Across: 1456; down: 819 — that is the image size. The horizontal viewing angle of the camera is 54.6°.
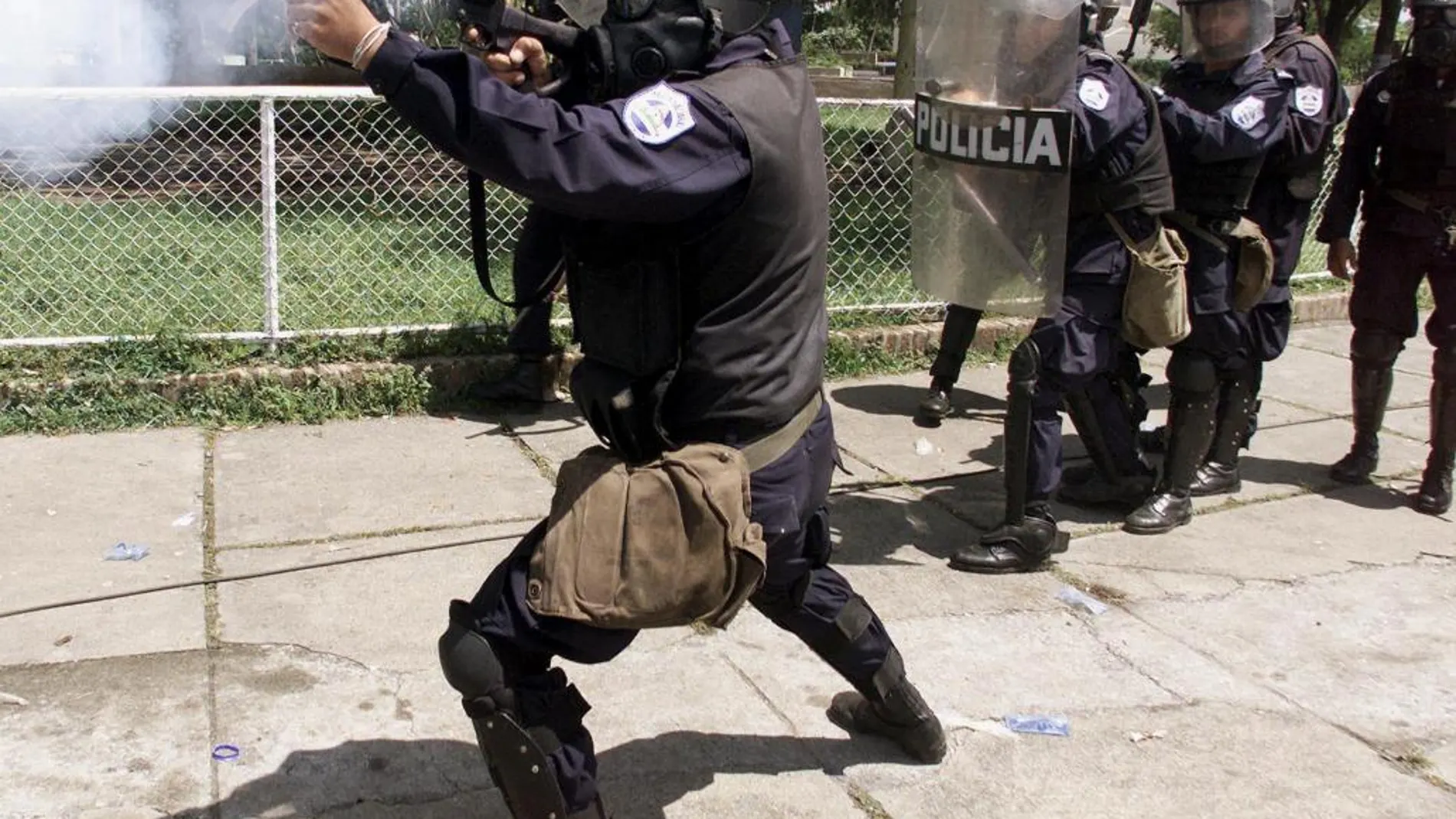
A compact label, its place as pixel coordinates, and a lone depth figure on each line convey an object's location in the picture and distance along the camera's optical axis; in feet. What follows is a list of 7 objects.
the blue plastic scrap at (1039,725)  11.80
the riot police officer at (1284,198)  16.69
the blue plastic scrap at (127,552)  14.30
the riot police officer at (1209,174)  15.65
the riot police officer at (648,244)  7.48
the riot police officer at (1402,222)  17.29
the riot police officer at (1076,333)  15.01
